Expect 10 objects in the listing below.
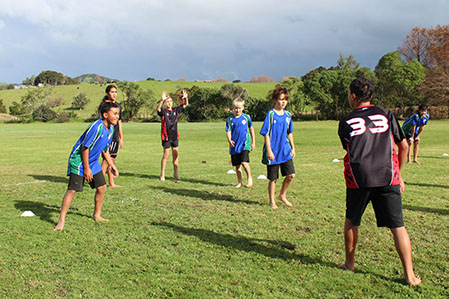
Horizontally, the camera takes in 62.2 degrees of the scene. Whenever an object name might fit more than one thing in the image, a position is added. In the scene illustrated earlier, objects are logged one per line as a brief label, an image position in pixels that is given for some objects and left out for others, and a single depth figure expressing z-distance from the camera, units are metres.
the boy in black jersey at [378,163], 3.64
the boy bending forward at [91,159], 5.54
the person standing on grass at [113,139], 8.58
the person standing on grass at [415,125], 12.91
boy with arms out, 9.91
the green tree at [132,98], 64.25
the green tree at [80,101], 85.75
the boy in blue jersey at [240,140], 8.75
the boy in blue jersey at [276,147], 6.80
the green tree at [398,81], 55.78
